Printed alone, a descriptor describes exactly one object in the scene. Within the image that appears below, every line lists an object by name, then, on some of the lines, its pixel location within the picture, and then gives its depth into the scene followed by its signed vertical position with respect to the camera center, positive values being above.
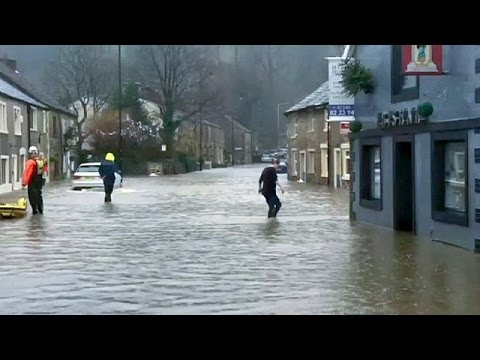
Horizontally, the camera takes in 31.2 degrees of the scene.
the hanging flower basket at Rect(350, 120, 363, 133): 20.53 +0.76
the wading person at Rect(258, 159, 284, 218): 21.41 -0.75
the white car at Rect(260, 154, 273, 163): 107.75 +0.18
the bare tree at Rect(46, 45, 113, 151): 72.19 +7.36
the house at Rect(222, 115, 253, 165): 112.50 +2.49
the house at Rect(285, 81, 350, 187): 44.22 +0.76
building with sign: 14.61 +0.26
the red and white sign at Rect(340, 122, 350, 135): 29.68 +1.13
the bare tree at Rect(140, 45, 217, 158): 72.94 +6.86
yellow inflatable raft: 22.28 -1.24
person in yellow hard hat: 28.34 -0.44
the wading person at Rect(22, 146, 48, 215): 22.94 -0.46
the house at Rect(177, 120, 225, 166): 84.46 +2.24
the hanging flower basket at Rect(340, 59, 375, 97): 19.53 +1.81
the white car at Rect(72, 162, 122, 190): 40.12 -0.84
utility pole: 61.83 +1.59
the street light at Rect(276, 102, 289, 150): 95.05 +5.39
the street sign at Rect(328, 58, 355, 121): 20.73 +1.34
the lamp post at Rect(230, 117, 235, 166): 111.96 +1.70
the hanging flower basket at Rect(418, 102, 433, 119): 16.06 +0.89
